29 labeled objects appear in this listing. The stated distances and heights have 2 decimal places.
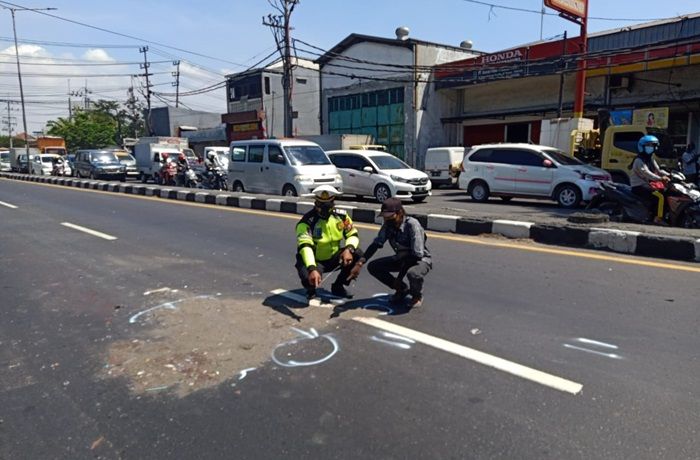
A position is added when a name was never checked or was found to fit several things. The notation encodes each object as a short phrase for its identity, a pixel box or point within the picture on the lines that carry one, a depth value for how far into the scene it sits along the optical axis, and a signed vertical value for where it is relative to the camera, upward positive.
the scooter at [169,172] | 22.22 -0.52
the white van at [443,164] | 20.02 -0.03
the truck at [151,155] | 26.50 +0.24
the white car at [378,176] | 13.76 -0.37
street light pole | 31.68 +4.17
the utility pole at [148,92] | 47.78 +6.15
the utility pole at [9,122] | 80.62 +5.64
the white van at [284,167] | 13.73 -0.17
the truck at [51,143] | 52.33 +1.57
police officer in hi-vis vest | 4.56 -0.72
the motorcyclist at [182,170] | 20.95 -0.40
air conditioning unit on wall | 20.47 +3.30
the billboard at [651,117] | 15.85 +1.50
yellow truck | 12.59 +0.39
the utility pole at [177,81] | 55.25 +8.34
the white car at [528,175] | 12.30 -0.26
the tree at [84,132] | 59.75 +3.15
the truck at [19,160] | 37.41 -0.15
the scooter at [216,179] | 19.20 -0.68
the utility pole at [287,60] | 23.39 +4.65
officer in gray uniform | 4.42 -0.80
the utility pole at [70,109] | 68.36 +6.67
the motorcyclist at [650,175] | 8.02 -0.15
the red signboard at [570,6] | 16.36 +5.01
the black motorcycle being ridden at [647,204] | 7.71 -0.60
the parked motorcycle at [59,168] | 31.91 -0.60
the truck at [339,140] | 26.69 +1.12
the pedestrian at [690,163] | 14.35 +0.09
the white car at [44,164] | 33.94 -0.36
